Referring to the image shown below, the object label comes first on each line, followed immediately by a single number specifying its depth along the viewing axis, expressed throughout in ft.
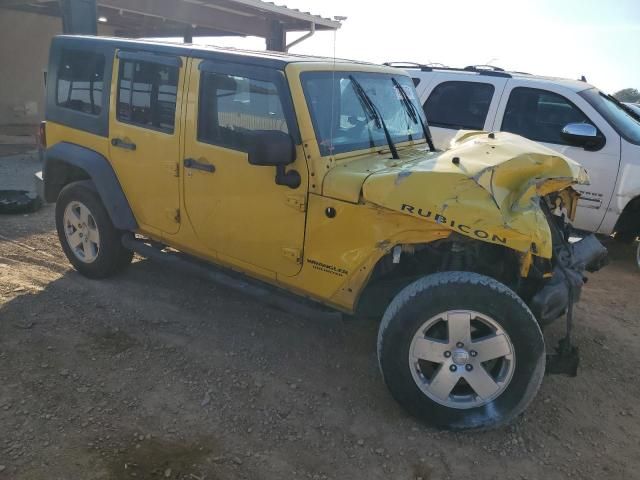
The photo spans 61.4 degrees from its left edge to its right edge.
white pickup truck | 18.45
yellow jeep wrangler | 9.59
